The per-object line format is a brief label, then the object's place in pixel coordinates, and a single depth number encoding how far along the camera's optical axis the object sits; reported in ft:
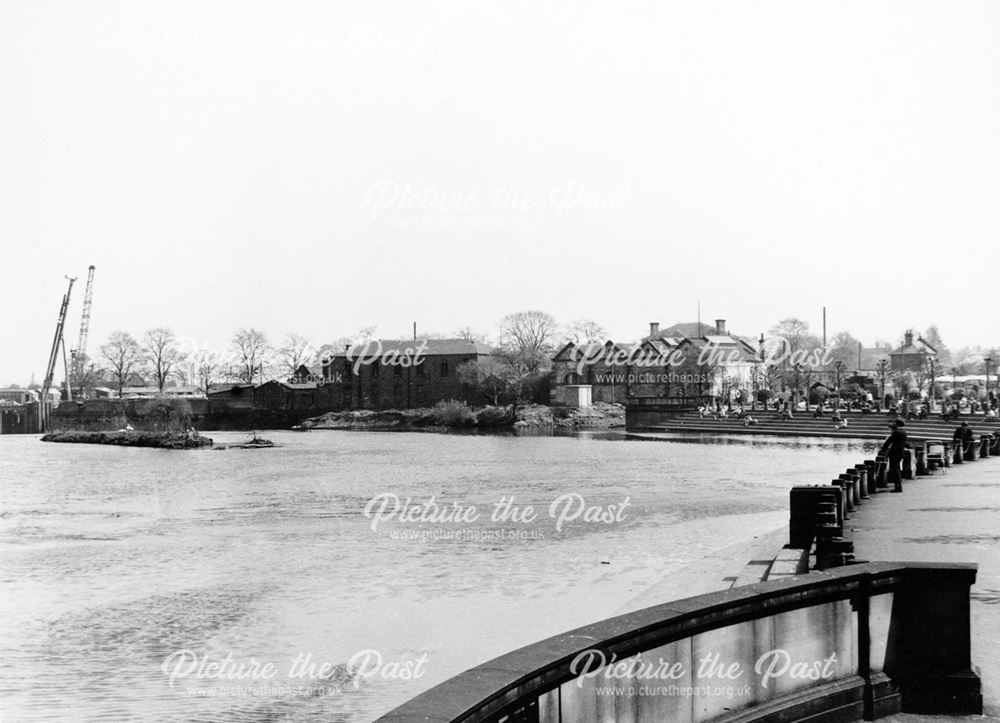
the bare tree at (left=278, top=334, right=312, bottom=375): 460.96
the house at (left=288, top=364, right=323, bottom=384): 432.25
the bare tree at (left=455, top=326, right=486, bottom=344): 467.93
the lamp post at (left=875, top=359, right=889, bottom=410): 333.60
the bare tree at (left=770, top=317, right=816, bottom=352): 472.32
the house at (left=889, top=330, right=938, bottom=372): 496.23
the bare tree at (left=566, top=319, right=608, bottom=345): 445.78
